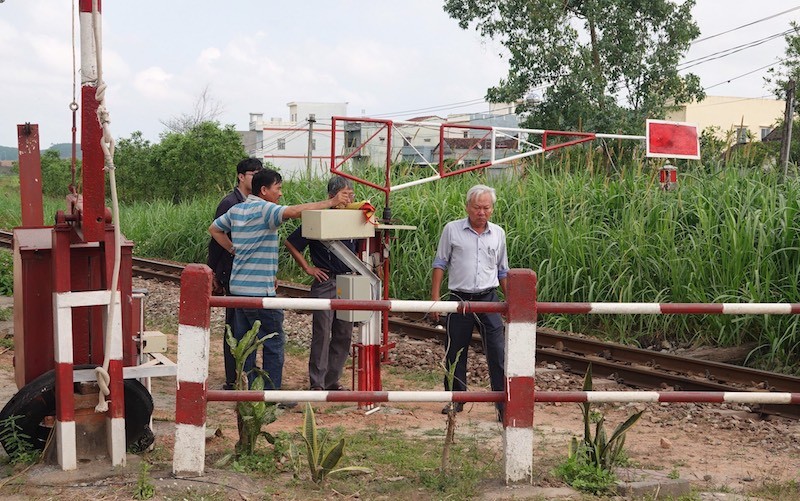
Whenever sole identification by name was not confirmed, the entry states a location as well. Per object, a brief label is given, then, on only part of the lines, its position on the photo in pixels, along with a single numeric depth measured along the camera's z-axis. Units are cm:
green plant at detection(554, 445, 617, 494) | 460
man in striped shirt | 655
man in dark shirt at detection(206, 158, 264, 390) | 725
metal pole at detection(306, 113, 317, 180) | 3147
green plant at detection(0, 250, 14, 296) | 1366
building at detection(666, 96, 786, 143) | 6212
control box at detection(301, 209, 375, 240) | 626
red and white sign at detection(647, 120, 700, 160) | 1234
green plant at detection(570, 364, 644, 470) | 477
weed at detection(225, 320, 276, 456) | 484
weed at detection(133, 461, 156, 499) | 434
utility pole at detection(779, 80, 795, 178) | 2380
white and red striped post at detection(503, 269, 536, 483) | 459
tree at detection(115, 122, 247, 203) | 3531
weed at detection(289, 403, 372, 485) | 462
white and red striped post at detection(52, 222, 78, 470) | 466
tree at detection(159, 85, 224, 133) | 6712
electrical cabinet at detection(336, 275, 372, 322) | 670
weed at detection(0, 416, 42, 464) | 485
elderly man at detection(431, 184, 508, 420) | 667
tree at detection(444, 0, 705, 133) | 2517
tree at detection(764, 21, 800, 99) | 3659
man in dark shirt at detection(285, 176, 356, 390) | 719
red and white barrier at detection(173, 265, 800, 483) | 446
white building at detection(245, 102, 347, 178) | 8238
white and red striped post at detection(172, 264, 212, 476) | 445
